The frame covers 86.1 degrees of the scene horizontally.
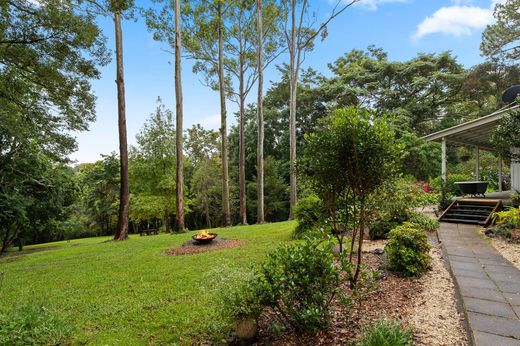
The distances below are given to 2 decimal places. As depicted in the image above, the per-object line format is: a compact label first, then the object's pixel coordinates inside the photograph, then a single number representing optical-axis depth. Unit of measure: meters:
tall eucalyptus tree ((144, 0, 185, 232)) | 11.02
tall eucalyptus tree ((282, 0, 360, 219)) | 14.42
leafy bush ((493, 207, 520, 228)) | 5.97
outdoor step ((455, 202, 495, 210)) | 7.88
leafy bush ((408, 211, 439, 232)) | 6.53
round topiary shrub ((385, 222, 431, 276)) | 3.83
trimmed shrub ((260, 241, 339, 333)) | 2.42
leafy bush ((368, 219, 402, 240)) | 6.22
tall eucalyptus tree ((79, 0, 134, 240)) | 10.18
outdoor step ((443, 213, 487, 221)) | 7.45
